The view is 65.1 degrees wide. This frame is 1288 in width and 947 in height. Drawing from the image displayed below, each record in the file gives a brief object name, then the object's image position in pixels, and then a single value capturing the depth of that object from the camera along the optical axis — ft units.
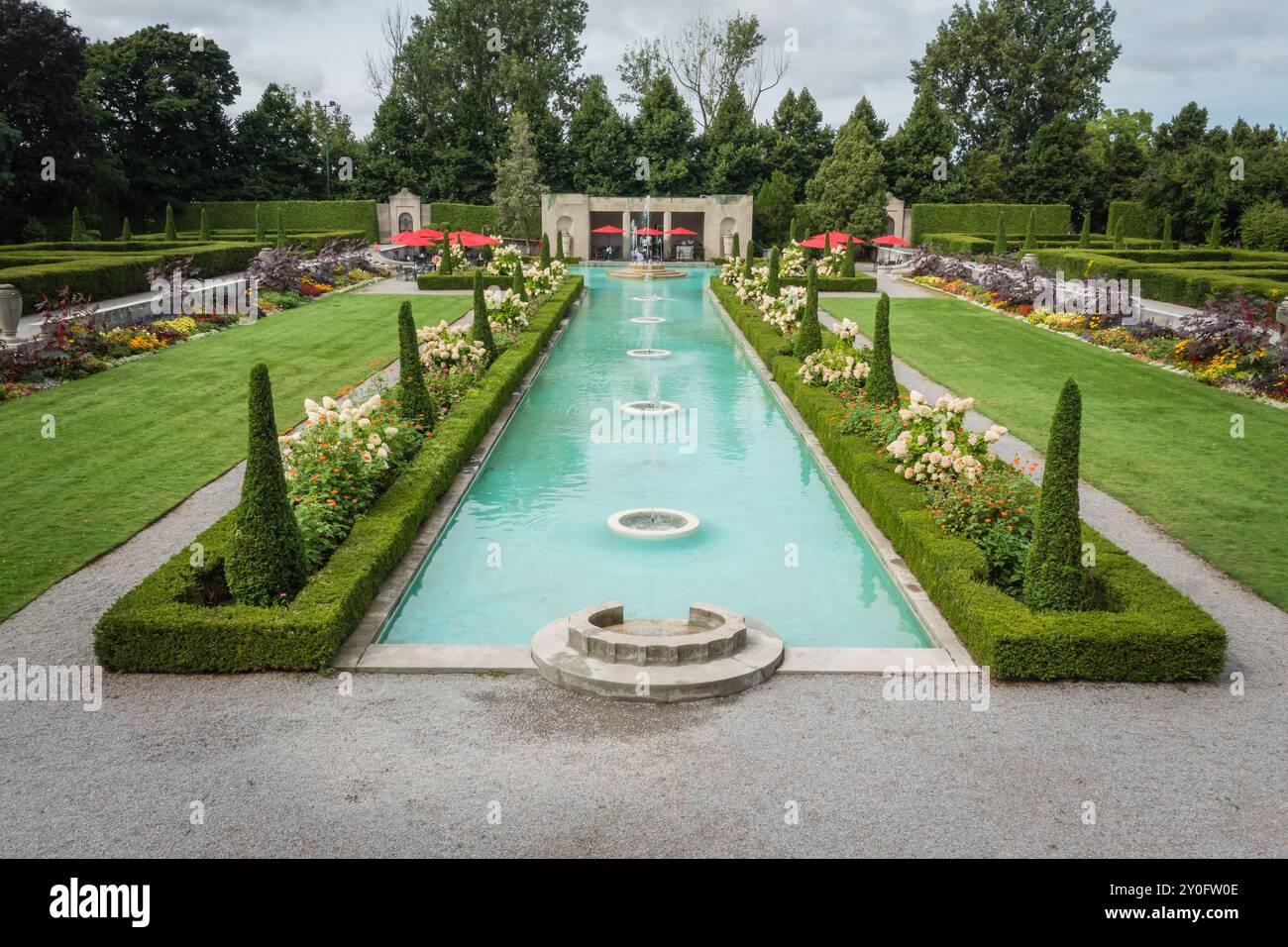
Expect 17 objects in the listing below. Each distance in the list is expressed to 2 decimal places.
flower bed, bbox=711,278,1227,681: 26.25
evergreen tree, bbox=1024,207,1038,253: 140.48
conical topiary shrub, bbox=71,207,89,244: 122.66
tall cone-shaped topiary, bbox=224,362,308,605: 28.02
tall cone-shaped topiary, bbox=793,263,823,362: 67.62
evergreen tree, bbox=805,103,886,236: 175.22
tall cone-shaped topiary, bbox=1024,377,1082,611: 27.30
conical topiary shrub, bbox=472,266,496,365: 66.07
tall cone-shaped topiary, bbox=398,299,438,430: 46.42
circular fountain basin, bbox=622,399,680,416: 60.31
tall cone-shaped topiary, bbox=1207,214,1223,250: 145.66
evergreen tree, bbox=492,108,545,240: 184.65
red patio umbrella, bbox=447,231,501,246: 150.10
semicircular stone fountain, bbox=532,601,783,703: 25.67
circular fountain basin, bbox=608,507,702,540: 39.06
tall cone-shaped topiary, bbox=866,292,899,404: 48.03
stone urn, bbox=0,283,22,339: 62.44
